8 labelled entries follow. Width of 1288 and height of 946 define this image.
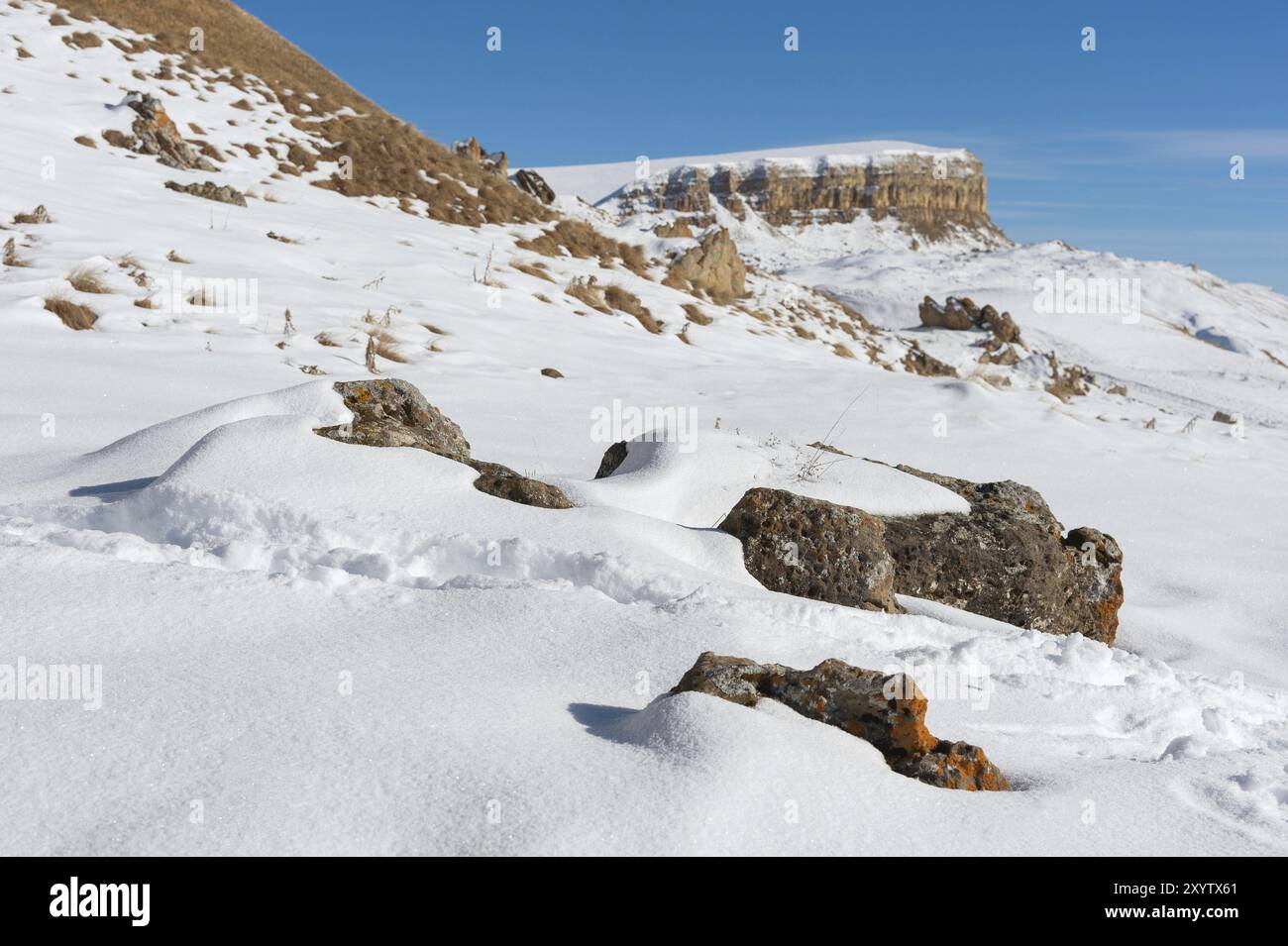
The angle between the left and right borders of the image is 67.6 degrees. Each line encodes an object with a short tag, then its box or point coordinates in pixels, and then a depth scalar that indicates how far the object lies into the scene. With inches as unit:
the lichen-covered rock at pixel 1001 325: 1034.1
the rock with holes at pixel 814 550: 141.6
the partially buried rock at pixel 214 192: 484.1
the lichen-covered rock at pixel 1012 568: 157.6
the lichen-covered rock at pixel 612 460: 191.8
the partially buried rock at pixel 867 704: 86.7
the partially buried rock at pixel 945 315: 1067.9
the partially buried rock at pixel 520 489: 143.3
